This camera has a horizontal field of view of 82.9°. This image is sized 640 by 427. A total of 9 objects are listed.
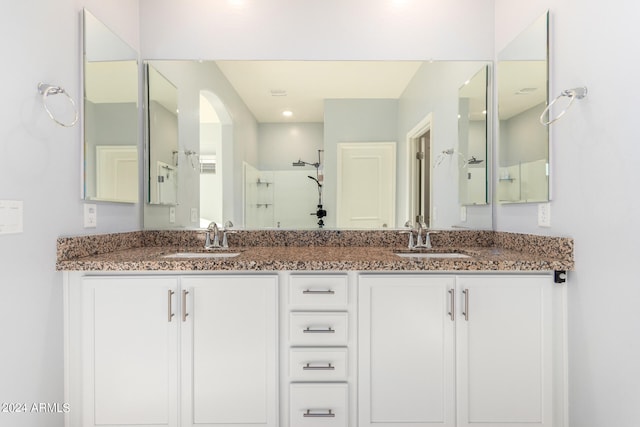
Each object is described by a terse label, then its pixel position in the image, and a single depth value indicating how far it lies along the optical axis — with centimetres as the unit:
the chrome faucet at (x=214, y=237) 201
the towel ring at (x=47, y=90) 136
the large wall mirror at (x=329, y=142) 210
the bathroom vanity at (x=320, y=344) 149
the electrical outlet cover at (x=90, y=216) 166
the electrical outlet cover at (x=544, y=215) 161
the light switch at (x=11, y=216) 122
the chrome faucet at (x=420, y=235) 203
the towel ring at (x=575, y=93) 139
